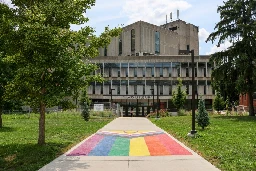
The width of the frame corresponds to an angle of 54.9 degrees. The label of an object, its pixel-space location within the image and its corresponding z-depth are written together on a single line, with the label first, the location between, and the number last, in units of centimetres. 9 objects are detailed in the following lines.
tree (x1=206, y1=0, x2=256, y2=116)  2549
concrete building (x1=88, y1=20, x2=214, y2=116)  5419
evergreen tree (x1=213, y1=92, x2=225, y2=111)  4046
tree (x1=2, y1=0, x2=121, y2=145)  848
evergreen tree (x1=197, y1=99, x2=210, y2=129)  1534
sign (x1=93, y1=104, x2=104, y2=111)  3636
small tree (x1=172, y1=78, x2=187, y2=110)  4262
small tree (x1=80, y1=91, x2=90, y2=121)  2616
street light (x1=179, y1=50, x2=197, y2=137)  1234
